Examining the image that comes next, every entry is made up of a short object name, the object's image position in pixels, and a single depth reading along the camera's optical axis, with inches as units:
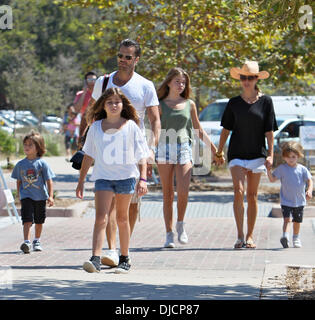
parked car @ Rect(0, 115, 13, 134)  1607.2
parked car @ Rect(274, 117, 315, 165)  912.3
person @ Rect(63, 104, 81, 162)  1097.7
